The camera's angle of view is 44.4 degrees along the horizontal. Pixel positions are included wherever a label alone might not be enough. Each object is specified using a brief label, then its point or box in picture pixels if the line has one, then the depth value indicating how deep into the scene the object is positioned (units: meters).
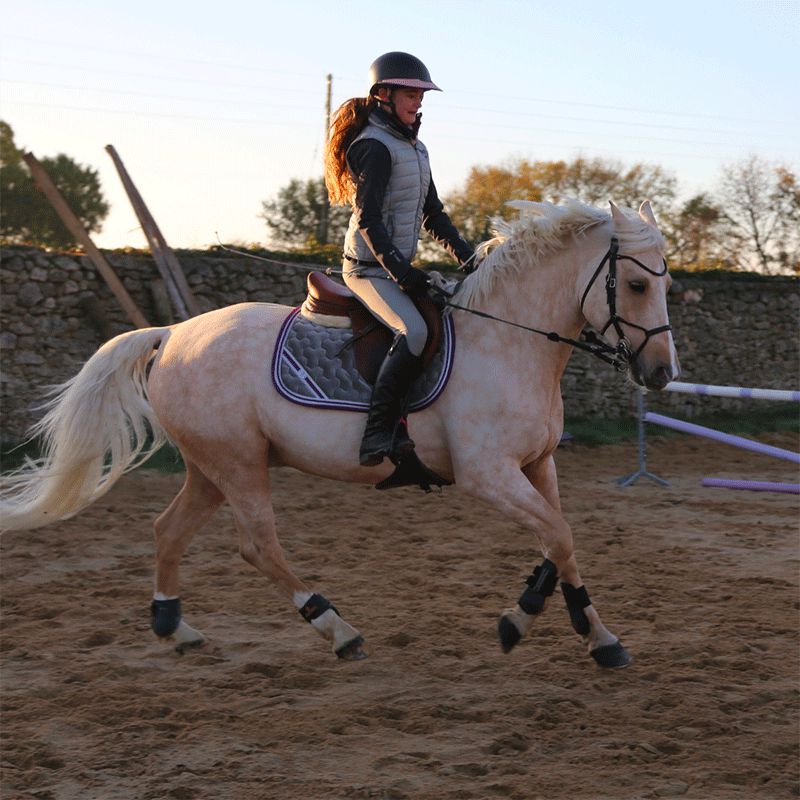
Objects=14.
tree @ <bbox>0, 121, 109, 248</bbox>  36.78
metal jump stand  10.51
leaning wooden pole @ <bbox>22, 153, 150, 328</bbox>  11.51
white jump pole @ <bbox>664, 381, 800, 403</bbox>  7.21
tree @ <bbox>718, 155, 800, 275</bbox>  29.92
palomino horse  4.36
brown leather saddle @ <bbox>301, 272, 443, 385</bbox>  4.61
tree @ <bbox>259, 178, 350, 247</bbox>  32.09
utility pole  29.73
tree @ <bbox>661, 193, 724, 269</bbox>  30.98
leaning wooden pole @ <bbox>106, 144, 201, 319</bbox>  11.98
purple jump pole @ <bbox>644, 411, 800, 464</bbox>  7.17
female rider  4.45
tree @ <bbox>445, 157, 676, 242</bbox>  37.12
